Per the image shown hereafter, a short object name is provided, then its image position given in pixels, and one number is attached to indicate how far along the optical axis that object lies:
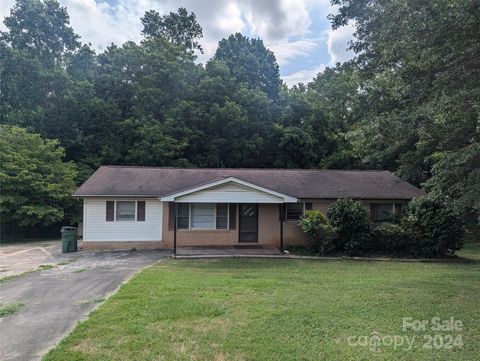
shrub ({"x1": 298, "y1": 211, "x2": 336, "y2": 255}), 14.34
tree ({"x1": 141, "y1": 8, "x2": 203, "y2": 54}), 44.22
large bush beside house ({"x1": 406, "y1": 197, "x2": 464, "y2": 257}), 14.35
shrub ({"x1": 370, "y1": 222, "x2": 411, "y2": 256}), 14.69
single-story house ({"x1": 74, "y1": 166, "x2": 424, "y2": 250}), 15.05
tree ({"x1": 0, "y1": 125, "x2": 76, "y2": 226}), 19.42
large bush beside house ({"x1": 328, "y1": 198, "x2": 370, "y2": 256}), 14.55
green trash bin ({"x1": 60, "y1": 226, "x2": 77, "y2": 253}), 15.24
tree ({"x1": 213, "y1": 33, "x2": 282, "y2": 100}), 35.06
